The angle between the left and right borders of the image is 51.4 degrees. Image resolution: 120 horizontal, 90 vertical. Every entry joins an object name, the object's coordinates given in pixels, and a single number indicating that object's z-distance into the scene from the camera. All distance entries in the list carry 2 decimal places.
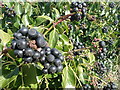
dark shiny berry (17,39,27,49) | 0.12
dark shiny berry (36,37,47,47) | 0.13
